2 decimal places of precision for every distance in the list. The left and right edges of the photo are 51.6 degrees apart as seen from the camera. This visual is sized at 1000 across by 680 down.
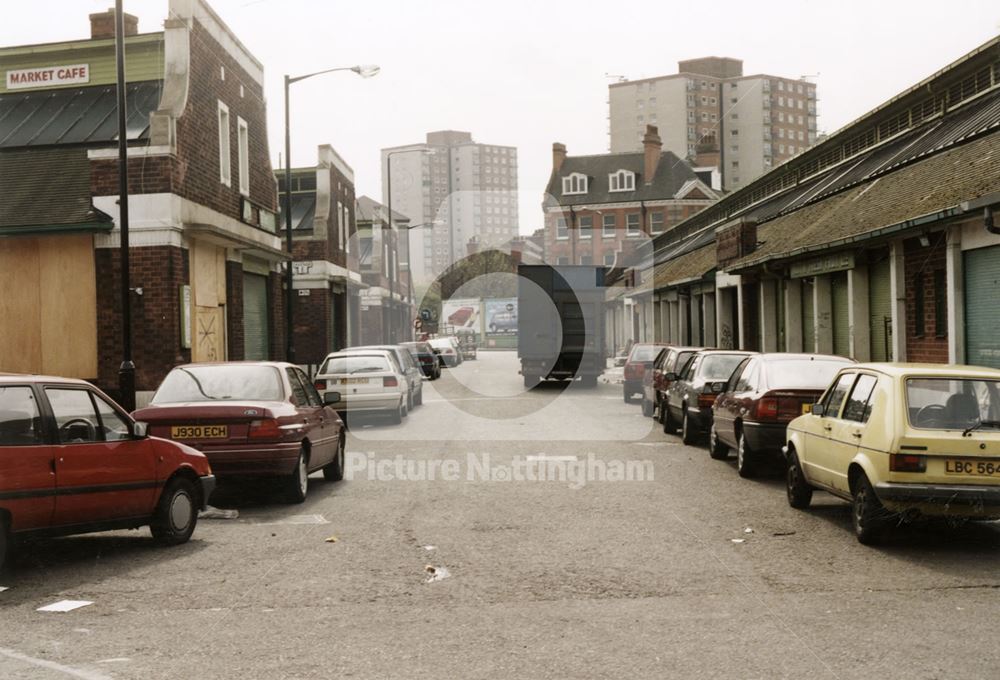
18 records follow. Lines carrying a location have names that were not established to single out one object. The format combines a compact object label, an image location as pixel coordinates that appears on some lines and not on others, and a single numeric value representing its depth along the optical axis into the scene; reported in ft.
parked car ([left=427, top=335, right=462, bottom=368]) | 173.78
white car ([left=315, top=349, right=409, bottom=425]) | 69.21
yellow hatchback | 26.45
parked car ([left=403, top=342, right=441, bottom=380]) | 136.26
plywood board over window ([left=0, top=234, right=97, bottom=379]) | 73.87
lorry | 105.70
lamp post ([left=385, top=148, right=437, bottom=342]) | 167.43
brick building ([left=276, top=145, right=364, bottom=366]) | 143.64
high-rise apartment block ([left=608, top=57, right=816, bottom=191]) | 428.15
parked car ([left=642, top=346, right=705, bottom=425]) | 67.92
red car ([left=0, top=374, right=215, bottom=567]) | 24.50
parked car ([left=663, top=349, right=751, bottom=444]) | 54.13
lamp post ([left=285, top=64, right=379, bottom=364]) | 96.07
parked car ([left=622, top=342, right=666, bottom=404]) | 91.35
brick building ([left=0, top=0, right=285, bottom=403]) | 73.61
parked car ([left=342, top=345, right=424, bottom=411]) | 80.33
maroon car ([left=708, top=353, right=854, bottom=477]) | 40.78
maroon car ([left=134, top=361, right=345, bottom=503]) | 35.29
